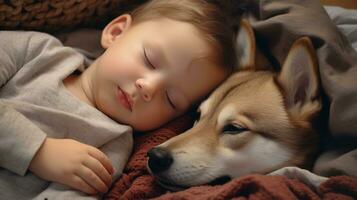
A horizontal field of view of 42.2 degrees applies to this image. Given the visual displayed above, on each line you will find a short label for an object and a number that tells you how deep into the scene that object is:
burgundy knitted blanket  0.93
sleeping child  1.12
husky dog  1.13
